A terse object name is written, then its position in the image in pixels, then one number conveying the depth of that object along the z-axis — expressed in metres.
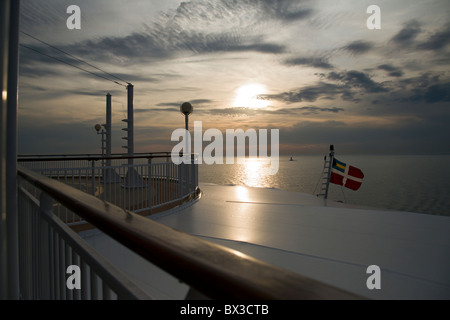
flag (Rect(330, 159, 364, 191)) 13.30
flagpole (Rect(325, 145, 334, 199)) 13.27
